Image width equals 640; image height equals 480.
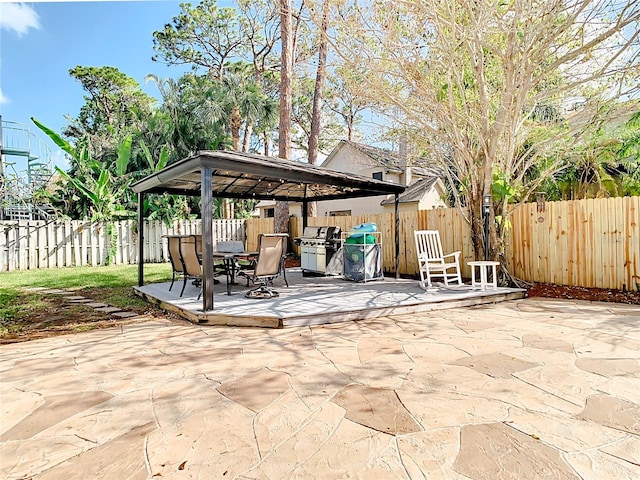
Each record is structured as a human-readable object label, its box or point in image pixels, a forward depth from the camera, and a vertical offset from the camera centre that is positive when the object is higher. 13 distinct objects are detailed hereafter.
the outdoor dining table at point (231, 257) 7.32 -0.32
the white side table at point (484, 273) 7.12 -0.70
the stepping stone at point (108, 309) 6.41 -1.16
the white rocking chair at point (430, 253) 7.36 -0.34
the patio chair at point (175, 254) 7.38 -0.24
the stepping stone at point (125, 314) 6.05 -1.18
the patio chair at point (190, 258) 6.83 -0.30
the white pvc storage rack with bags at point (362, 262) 8.62 -0.54
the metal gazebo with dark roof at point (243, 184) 5.52 +1.25
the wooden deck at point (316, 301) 5.37 -1.05
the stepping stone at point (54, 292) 8.11 -1.05
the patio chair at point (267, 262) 6.74 -0.40
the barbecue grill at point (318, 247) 9.15 -0.19
